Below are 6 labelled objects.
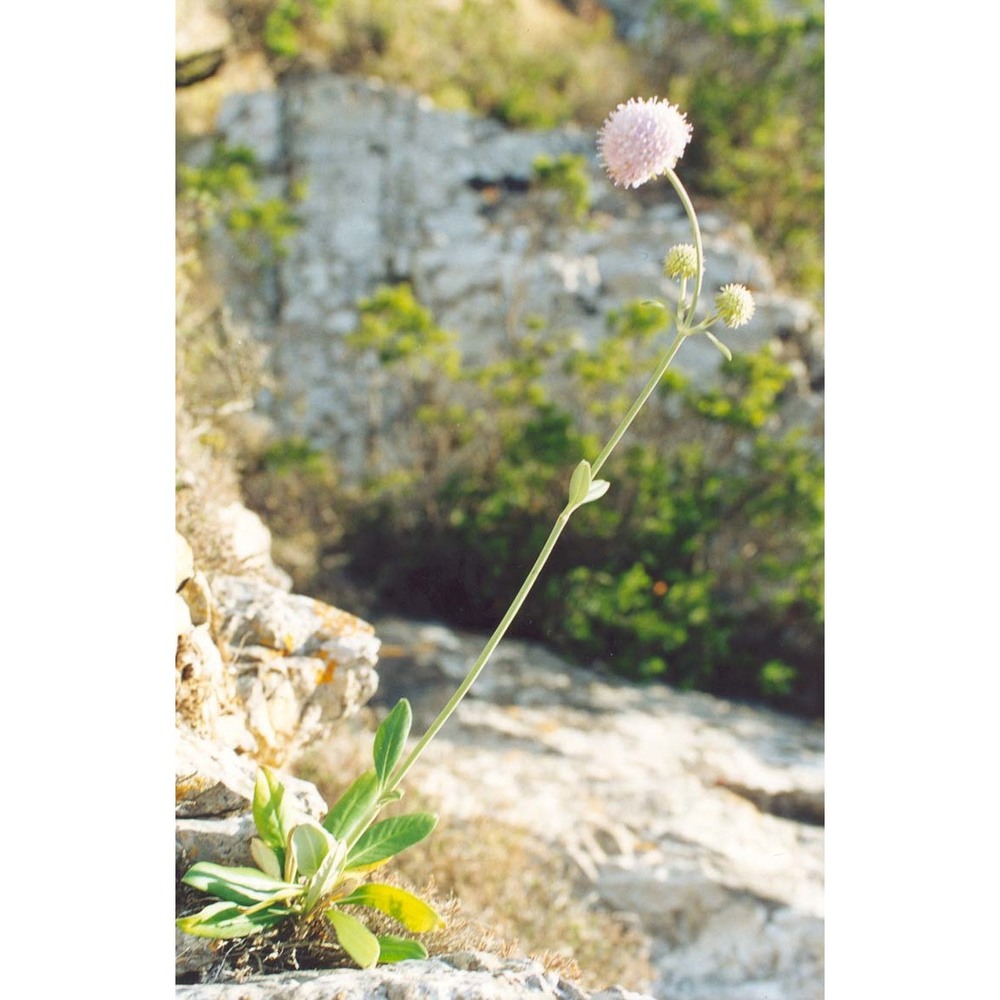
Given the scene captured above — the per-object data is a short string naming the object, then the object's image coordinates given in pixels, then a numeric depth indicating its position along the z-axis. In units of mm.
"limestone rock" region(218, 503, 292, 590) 874
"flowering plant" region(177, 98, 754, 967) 606
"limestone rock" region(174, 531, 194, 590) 735
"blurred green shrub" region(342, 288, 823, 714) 1449
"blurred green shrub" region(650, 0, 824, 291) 1730
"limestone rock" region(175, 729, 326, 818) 666
